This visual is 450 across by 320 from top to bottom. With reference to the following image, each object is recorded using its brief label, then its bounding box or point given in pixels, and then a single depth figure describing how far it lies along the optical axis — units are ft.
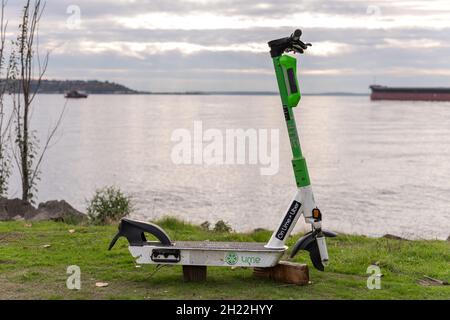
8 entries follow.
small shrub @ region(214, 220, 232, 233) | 42.96
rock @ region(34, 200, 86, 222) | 45.50
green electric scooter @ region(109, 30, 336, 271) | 24.26
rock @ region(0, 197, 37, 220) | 47.24
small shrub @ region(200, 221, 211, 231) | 43.54
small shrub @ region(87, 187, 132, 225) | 46.27
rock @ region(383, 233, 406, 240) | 41.21
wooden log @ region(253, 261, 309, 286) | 24.93
